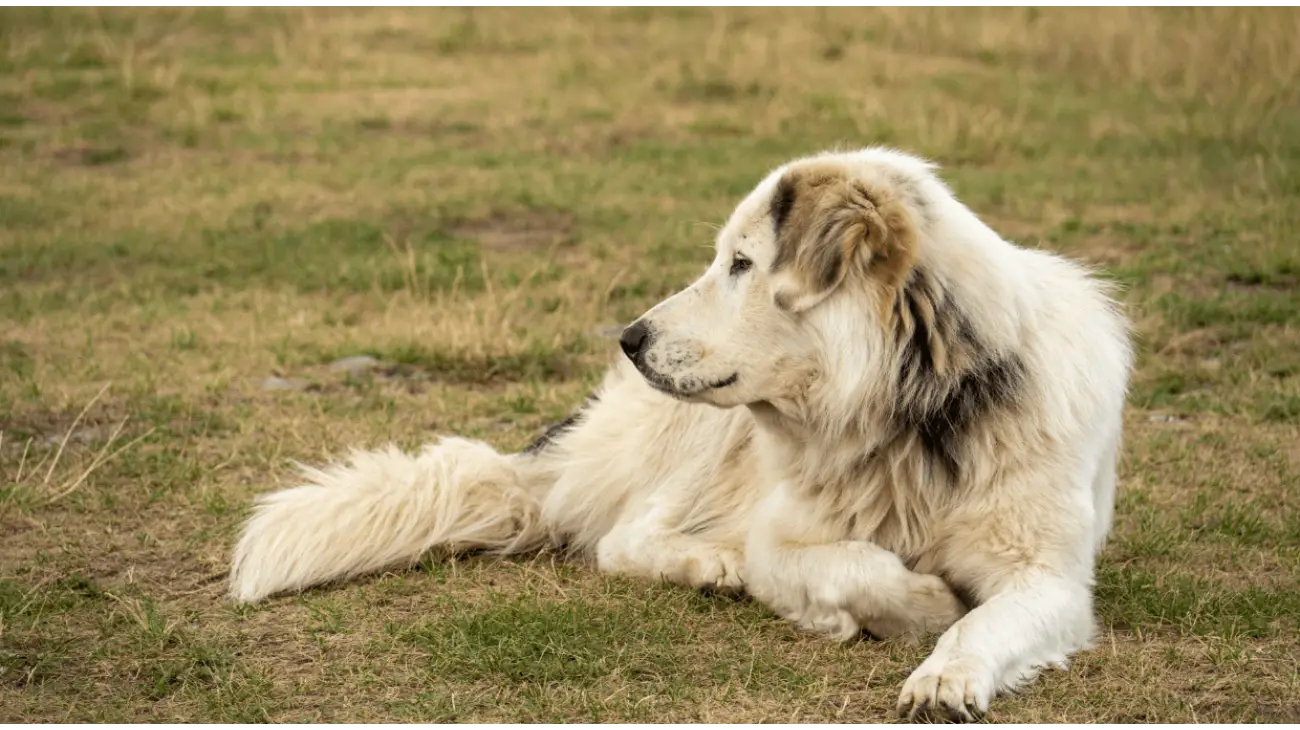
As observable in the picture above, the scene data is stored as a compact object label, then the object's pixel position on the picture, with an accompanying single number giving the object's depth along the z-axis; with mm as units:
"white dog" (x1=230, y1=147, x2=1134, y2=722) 7422
